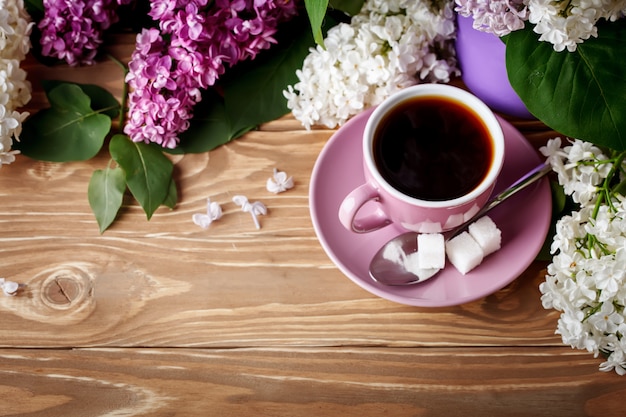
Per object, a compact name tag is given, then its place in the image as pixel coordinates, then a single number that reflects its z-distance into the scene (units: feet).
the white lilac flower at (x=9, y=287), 3.08
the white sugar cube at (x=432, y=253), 2.75
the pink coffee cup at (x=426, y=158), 2.65
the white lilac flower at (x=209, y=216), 3.11
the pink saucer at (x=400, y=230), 2.74
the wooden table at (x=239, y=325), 2.82
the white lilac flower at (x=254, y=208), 3.11
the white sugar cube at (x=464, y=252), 2.73
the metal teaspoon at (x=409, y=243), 2.77
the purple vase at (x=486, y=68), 2.81
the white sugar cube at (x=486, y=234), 2.74
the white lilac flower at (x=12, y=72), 3.01
